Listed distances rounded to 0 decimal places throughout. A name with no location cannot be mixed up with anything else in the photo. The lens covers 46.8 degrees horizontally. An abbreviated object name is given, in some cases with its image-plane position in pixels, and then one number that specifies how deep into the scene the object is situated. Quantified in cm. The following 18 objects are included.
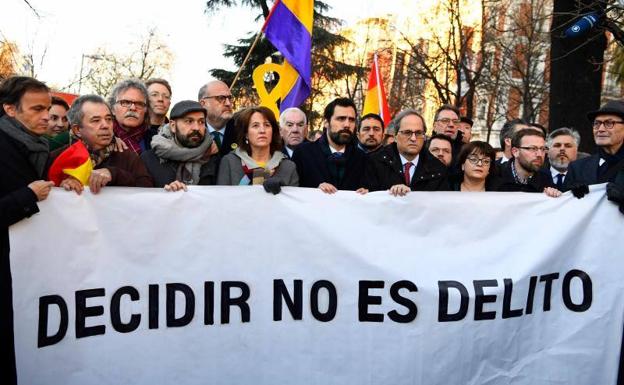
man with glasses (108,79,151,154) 518
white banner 405
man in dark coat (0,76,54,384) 377
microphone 815
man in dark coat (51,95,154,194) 432
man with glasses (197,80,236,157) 562
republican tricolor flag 725
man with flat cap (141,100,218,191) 459
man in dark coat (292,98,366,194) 507
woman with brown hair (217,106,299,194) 476
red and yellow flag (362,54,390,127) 1081
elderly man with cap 506
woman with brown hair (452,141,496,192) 500
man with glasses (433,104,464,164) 704
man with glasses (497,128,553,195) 529
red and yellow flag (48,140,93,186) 397
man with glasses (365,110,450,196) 519
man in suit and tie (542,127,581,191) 667
